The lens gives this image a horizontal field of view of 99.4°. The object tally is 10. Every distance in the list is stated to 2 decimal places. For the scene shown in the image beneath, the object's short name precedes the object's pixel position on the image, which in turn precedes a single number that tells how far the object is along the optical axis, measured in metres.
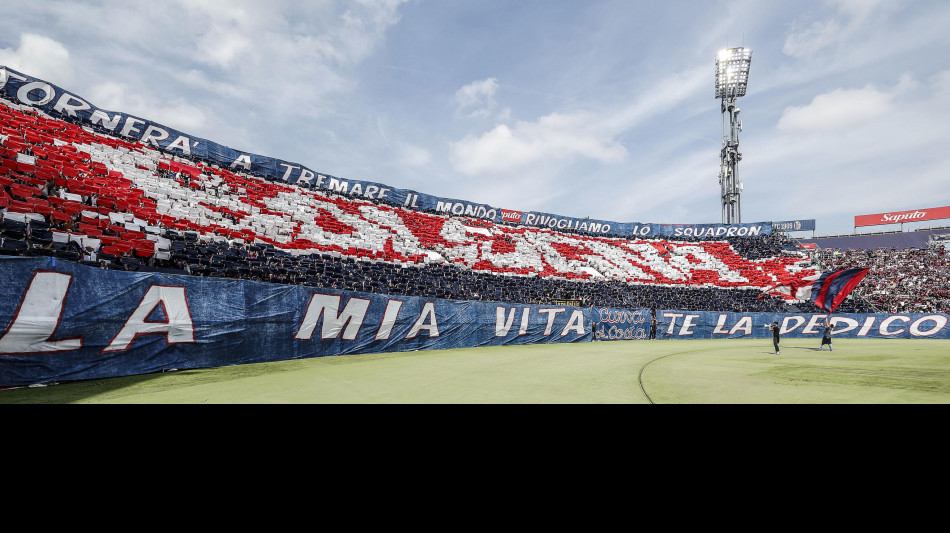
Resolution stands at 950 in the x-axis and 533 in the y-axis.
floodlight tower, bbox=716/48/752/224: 57.53
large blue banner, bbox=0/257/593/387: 8.23
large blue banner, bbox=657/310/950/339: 31.39
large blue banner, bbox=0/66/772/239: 27.65
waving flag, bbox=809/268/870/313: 23.75
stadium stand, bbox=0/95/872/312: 18.83
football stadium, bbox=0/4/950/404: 8.73
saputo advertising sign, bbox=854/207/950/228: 62.88
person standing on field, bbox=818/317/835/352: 20.12
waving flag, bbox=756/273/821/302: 34.38
